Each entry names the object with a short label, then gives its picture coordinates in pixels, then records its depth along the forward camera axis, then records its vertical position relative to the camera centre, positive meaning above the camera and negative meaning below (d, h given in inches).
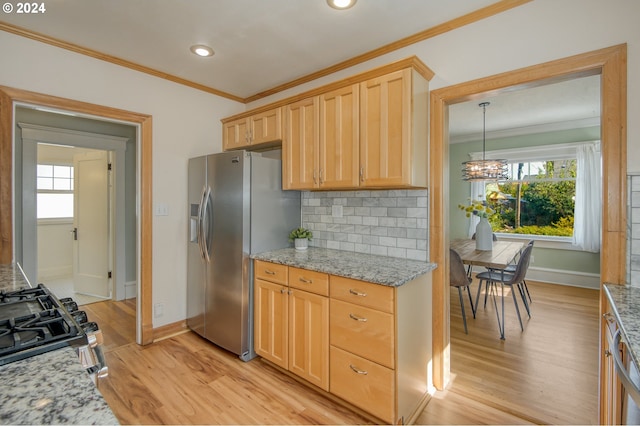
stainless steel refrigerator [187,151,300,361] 97.9 -6.7
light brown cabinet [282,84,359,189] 86.6 +21.5
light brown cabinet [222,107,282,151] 107.1 +31.3
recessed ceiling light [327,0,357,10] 72.2 +50.2
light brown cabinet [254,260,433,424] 67.4 -31.5
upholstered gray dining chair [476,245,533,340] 125.9 -28.5
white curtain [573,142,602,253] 180.1 +7.9
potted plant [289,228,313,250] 107.2 -9.1
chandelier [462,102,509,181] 151.6 +21.5
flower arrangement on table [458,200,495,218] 139.6 +0.4
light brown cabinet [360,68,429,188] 75.9 +21.3
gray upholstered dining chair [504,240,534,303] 140.1 -28.3
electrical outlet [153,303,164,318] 112.2 -36.6
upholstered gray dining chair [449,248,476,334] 122.6 -24.7
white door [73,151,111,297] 163.8 -7.4
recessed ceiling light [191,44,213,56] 93.0 +50.6
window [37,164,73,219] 197.6 +13.5
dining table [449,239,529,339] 116.2 -18.4
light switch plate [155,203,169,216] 111.8 +0.9
